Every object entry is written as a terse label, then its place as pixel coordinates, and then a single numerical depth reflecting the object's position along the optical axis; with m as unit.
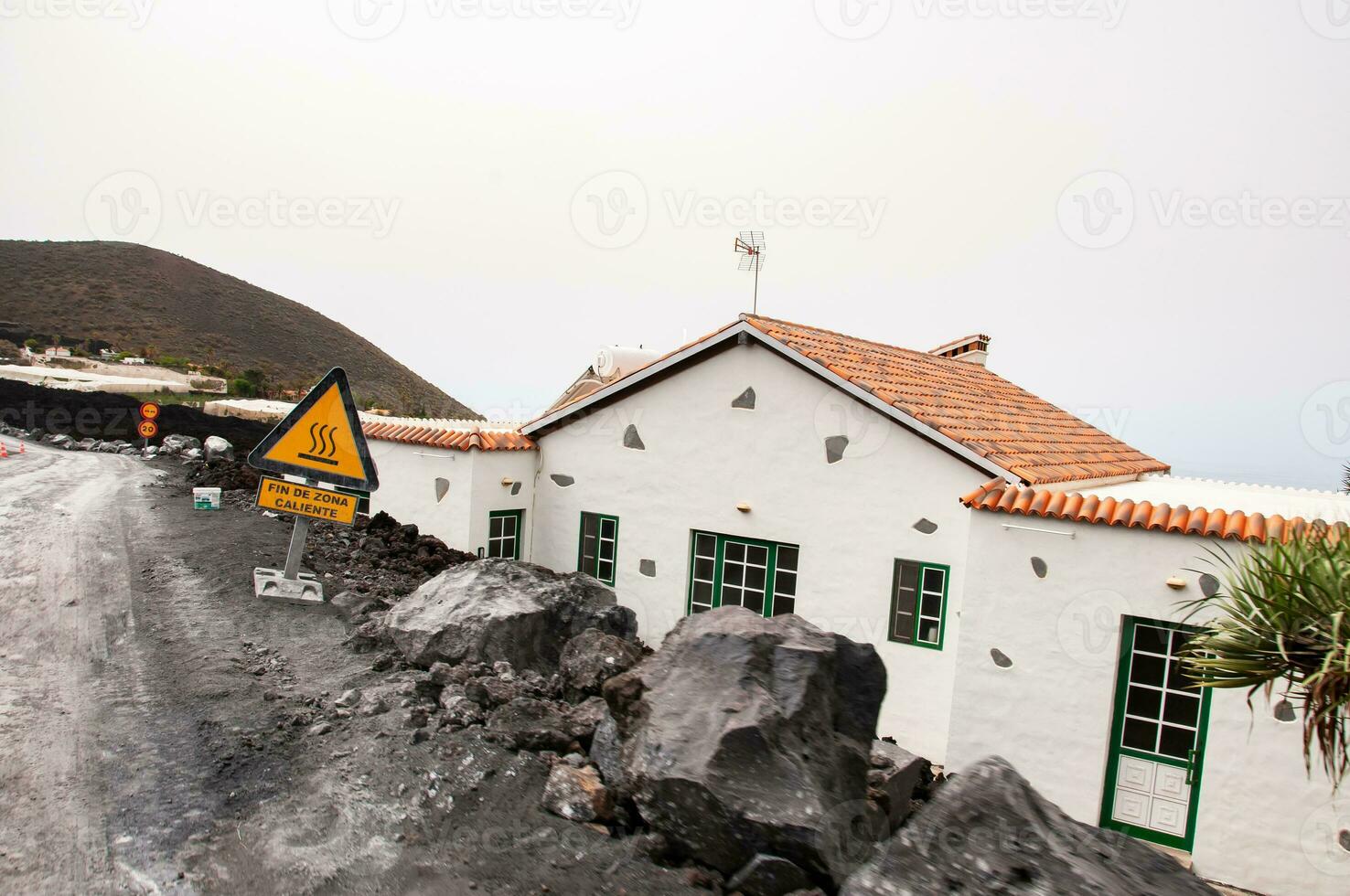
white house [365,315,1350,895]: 8.28
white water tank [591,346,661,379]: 16.31
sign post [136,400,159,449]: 23.56
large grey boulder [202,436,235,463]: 20.00
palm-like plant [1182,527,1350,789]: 5.07
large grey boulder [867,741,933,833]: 5.94
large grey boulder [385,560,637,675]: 7.44
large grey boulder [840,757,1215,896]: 4.19
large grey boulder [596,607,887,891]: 4.82
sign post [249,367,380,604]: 8.83
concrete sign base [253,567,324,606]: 8.72
